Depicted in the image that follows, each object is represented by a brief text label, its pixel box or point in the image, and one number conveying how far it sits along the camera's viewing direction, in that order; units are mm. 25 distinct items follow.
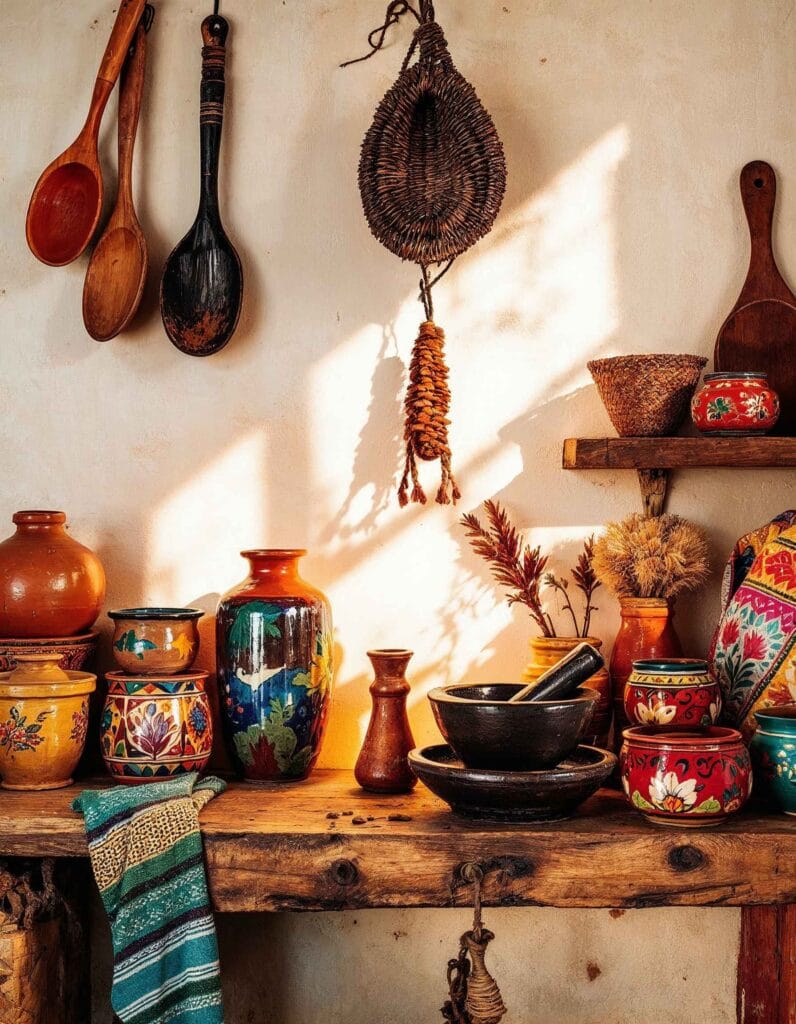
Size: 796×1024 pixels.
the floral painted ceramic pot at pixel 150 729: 1606
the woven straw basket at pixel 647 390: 1651
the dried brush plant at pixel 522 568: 1769
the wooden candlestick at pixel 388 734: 1621
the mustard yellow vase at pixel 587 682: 1651
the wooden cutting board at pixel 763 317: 1746
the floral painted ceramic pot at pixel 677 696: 1503
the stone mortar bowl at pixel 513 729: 1403
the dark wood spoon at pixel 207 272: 1799
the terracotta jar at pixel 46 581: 1693
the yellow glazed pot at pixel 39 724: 1585
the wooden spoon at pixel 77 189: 1802
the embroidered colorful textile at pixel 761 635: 1547
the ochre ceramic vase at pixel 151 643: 1669
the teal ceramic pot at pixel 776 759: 1425
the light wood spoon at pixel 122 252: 1814
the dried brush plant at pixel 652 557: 1666
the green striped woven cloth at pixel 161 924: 1387
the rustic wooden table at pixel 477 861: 1367
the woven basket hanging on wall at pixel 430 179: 1683
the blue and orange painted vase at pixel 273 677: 1642
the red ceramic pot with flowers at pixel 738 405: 1610
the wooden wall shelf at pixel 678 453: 1614
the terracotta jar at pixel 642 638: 1671
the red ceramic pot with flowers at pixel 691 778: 1380
